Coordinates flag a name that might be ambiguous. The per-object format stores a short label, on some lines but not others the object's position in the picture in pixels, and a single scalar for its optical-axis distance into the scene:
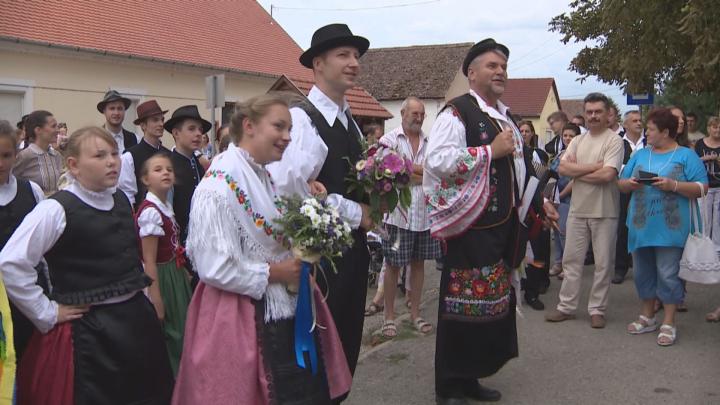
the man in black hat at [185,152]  4.91
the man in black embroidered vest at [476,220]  4.11
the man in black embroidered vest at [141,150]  5.30
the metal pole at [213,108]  11.43
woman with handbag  5.52
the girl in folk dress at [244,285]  2.58
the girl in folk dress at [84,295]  2.85
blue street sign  13.16
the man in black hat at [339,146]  3.31
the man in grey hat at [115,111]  6.11
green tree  9.12
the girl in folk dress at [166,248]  4.07
